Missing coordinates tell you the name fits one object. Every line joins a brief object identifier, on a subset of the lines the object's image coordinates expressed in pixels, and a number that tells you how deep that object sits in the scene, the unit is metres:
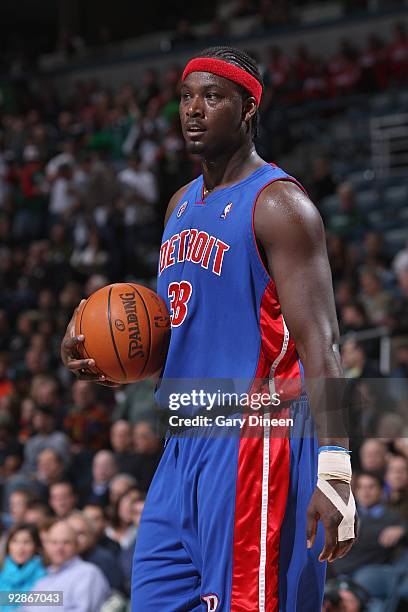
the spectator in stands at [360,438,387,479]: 12.38
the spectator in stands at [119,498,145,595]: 11.35
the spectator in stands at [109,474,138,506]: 12.98
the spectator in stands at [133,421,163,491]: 14.31
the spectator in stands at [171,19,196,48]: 31.57
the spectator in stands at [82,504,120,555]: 12.24
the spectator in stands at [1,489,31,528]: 13.88
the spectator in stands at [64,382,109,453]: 16.36
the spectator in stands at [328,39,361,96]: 26.12
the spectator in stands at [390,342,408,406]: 13.79
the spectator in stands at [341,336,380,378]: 14.18
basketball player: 5.30
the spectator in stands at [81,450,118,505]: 14.57
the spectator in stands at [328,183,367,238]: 20.90
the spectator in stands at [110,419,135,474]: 14.70
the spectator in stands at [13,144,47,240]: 25.33
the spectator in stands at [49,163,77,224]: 25.02
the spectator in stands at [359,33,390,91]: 25.94
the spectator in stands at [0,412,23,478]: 16.72
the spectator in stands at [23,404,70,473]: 16.44
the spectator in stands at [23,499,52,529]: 12.84
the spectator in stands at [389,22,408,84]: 25.78
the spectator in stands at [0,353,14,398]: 19.58
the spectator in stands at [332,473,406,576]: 10.98
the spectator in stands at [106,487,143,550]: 12.29
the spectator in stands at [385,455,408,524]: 11.41
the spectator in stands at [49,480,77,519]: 13.87
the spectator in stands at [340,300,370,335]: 15.99
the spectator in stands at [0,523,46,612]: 11.04
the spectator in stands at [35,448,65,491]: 15.18
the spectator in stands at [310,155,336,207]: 22.38
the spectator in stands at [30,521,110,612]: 10.49
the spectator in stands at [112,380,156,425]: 16.12
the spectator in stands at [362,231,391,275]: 18.57
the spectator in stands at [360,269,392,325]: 16.85
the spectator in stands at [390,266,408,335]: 15.77
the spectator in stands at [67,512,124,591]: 11.33
